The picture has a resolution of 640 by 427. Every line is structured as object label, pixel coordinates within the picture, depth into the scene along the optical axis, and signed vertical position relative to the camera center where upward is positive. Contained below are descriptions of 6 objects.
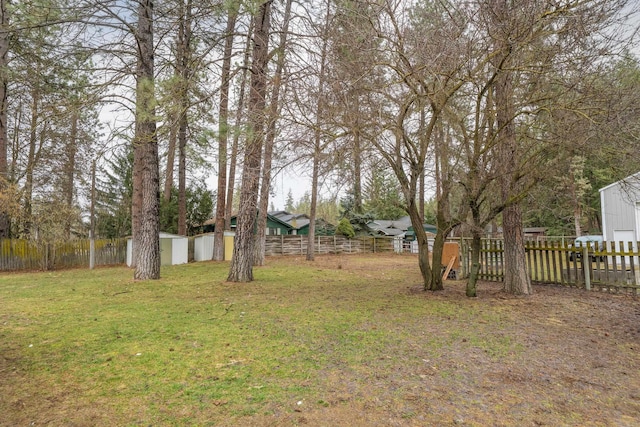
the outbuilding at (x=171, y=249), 14.31 -0.29
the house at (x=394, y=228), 32.66 +0.98
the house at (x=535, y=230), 39.24 +0.59
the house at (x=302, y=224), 30.29 +1.39
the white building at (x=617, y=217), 13.28 +0.63
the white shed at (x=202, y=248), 16.97 -0.32
